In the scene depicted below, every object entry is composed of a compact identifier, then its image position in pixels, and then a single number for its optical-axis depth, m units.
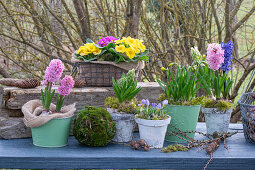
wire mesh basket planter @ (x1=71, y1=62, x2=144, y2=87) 2.52
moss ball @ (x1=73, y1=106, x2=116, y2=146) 2.27
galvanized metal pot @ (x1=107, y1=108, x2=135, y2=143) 2.33
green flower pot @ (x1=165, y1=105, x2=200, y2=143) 2.37
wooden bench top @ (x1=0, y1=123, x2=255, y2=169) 2.18
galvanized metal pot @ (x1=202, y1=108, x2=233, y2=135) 2.42
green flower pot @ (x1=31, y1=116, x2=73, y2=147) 2.28
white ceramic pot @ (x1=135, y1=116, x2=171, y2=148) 2.27
